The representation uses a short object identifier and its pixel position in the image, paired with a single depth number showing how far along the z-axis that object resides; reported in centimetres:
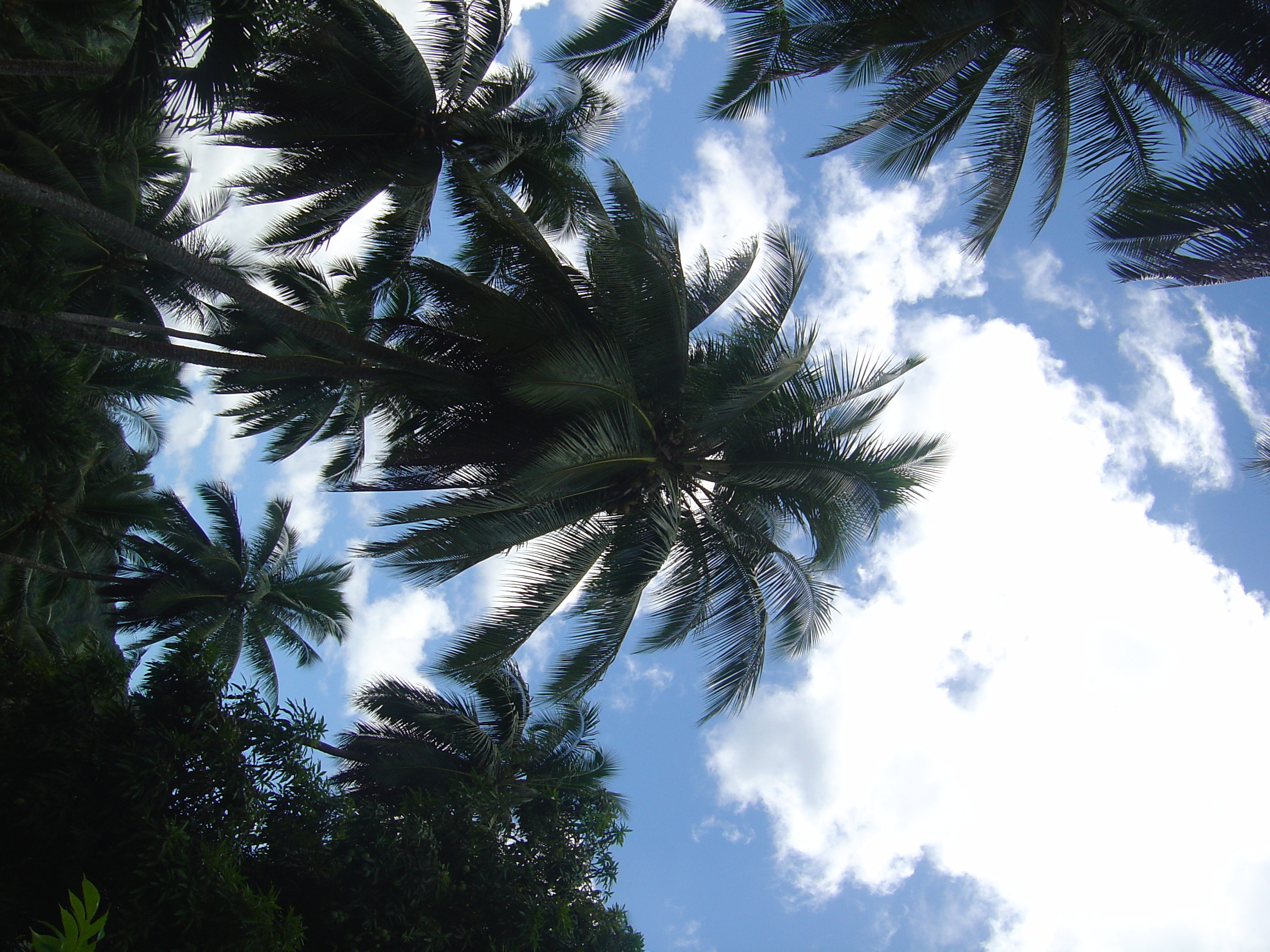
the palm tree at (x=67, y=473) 949
